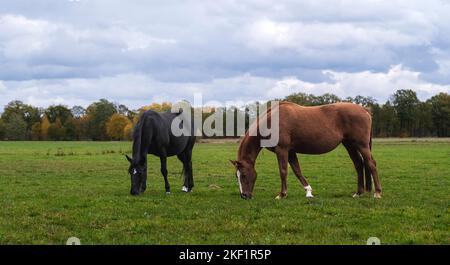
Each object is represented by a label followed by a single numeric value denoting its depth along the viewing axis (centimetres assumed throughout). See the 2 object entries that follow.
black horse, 1498
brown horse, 1407
